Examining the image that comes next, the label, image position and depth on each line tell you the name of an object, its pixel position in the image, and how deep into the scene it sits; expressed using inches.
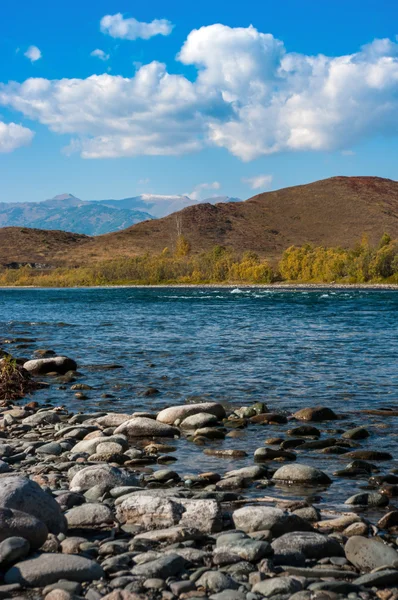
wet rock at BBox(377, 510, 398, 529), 319.6
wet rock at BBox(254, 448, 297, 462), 456.4
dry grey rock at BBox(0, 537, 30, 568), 255.6
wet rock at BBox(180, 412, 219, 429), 560.9
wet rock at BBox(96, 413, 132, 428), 558.9
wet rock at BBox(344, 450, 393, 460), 457.4
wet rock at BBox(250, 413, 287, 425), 576.1
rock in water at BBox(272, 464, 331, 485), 397.4
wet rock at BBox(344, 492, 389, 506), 357.1
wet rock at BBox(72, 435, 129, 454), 463.8
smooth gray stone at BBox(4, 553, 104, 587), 244.2
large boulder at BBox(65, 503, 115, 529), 315.0
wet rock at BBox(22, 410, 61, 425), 575.8
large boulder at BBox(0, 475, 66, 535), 288.7
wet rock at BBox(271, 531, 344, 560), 278.4
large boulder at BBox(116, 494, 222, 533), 311.6
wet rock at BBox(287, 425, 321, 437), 529.0
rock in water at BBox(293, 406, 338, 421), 587.5
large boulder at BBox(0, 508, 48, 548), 269.7
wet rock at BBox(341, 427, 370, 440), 516.4
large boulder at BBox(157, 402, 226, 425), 577.0
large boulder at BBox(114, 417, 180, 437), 528.1
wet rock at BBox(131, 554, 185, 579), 253.0
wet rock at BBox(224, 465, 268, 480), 403.5
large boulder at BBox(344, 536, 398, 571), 267.4
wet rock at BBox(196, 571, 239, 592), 244.1
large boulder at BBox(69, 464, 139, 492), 372.2
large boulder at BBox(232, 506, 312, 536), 304.2
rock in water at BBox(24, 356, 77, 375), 913.5
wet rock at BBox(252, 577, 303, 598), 237.8
